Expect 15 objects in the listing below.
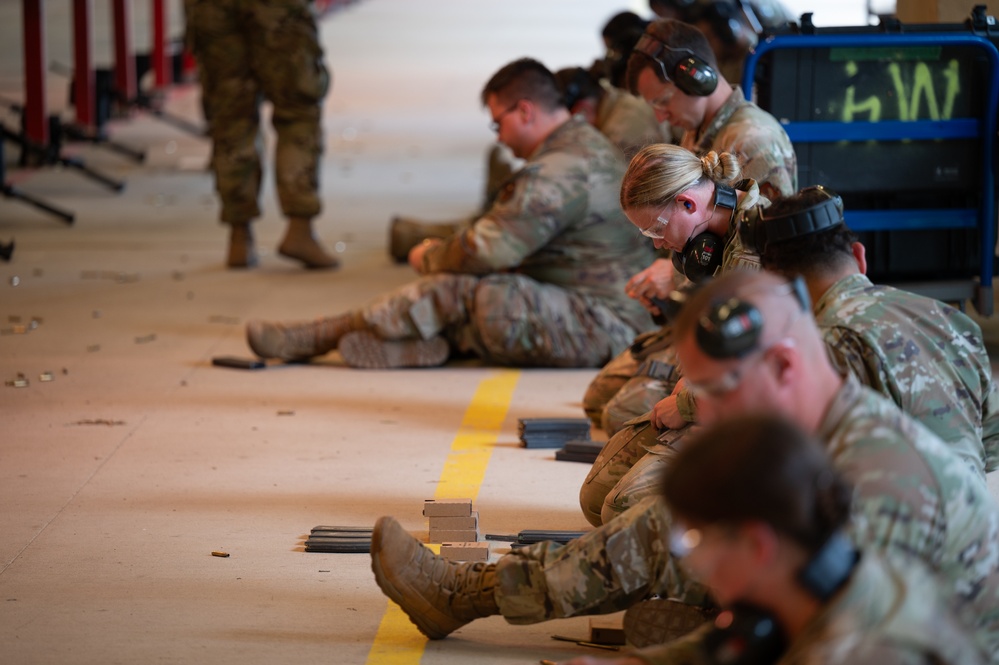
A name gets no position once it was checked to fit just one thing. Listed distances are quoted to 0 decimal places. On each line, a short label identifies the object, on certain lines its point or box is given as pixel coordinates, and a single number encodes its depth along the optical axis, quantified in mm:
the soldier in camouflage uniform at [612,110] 15664
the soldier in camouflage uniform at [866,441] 5090
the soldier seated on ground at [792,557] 4254
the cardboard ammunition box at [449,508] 8914
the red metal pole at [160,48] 38000
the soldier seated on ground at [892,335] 6863
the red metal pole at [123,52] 33219
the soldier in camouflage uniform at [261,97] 18187
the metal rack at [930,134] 12547
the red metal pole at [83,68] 29672
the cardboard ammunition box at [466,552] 8305
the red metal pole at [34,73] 25437
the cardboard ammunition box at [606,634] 7309
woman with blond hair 8187
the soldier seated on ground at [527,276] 13195
